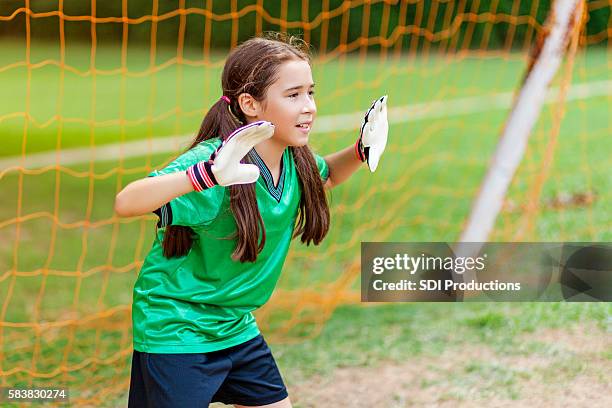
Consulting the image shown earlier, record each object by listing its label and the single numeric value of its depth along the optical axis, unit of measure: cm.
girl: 496
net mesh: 955
